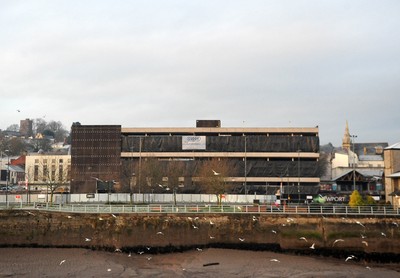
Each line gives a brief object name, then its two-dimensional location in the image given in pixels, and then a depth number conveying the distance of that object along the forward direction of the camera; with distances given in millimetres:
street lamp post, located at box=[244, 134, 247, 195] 81531
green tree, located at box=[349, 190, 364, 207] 52188
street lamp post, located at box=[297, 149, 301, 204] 81219
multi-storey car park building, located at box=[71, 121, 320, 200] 83500
